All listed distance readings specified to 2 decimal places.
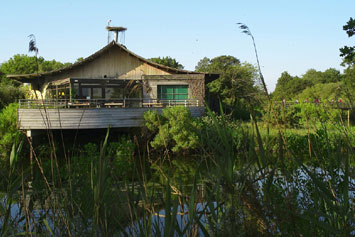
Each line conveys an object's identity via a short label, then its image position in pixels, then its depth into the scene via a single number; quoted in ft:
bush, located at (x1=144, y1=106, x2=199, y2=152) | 50.39
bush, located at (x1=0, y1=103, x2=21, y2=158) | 48.03
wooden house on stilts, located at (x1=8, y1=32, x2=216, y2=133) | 71.36
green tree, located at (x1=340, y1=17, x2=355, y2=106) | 24.52
